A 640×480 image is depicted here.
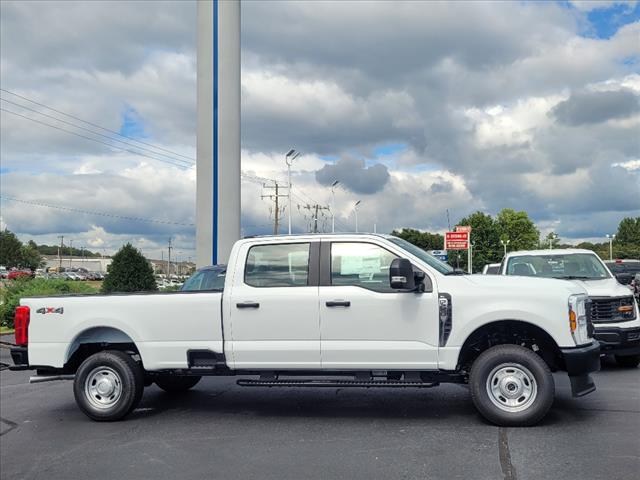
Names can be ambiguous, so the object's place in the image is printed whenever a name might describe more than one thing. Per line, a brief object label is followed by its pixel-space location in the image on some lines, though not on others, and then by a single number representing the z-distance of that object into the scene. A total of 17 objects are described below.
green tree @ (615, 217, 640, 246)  157.88
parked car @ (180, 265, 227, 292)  12.15
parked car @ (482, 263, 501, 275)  16.22
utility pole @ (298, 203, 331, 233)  80.71
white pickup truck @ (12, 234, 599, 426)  6.82
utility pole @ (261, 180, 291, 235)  69.94
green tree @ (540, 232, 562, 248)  145.38
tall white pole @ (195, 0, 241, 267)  22.27
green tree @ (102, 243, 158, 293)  24.64
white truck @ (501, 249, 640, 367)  9.91
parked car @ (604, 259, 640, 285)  26.98
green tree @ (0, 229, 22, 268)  122.81
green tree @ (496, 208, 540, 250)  123.43
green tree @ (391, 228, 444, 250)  115.44
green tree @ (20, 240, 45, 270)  125.75
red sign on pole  59.31
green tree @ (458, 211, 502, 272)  108.06
